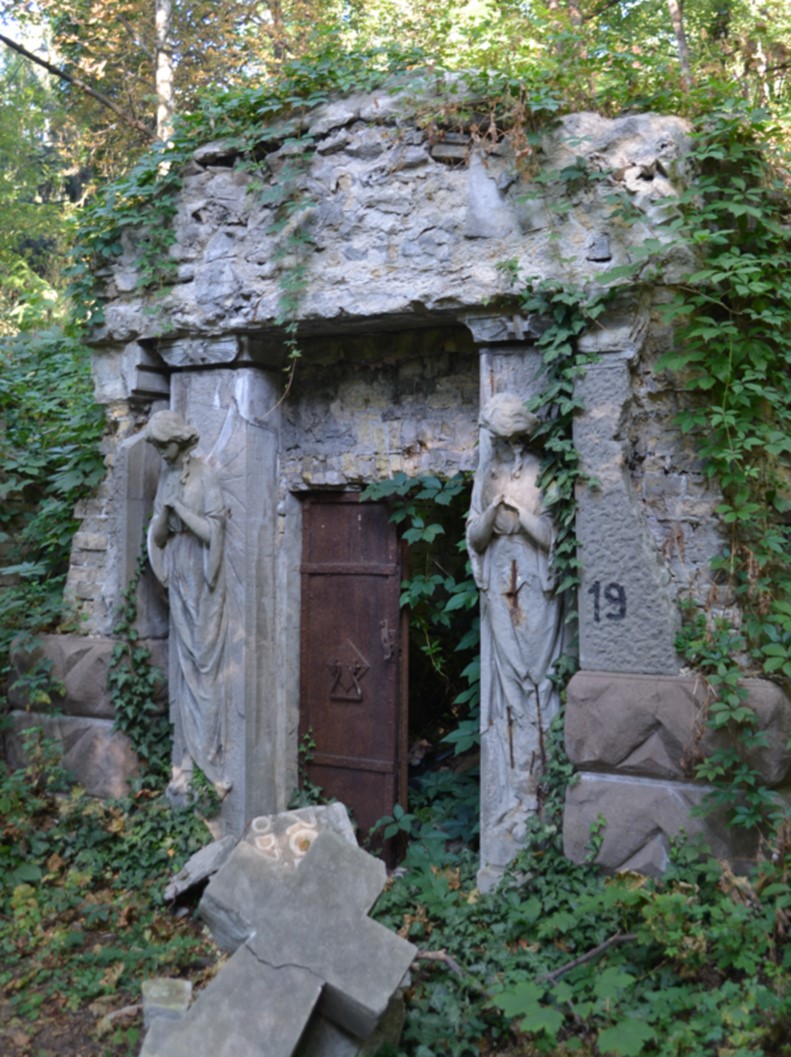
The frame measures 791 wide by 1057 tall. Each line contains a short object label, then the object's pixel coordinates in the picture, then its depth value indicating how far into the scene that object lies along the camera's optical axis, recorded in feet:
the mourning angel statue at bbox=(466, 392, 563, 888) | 14.30
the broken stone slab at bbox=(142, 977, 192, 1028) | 10.69
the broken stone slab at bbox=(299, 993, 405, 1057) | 9.83
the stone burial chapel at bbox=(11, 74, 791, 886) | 13.37
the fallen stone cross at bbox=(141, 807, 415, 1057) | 9.42
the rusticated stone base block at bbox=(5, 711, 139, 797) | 17.39
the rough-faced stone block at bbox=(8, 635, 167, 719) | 17.56
